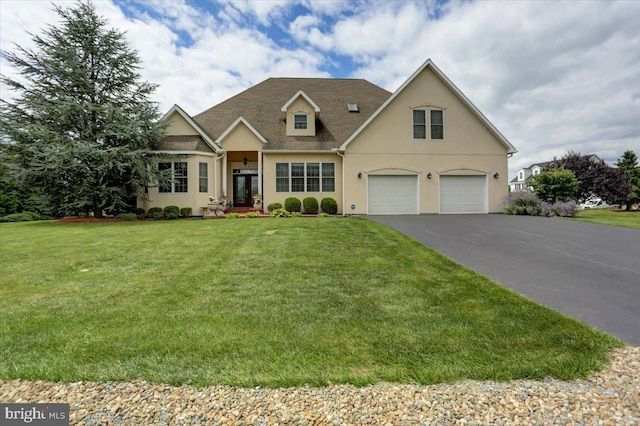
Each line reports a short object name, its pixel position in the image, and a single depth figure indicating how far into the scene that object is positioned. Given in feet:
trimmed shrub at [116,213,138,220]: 50.11
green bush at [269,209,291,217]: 51.47
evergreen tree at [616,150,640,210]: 84.25
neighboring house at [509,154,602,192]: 188.81
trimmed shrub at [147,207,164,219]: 51.11
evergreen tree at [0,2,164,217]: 46.70
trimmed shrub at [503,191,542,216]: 50.96
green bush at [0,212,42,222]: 59.77
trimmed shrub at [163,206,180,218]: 50.89
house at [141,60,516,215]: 53.21
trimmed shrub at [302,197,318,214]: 54.19
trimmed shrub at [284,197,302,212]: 54.03
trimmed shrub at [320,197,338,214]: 53.83
